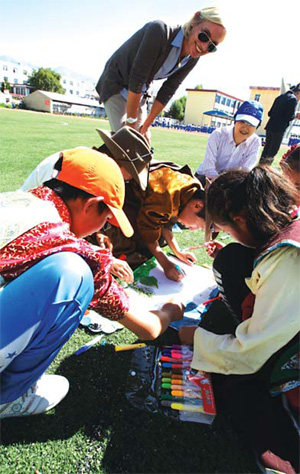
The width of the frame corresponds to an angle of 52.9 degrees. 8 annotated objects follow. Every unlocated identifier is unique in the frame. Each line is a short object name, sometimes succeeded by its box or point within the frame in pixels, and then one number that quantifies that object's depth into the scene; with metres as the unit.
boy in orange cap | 1.11
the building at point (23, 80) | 69.72
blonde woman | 2.48
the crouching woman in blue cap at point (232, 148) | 3.84
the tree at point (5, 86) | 57.88
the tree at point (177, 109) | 56.09
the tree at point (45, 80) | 58.28
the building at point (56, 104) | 48.31
